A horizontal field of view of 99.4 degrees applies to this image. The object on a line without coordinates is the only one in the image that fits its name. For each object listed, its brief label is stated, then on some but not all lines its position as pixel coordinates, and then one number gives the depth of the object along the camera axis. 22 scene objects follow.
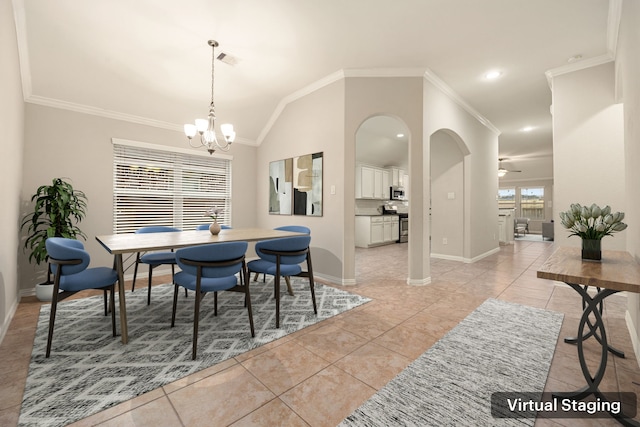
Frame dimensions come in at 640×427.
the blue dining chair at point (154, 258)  3.04
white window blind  4.04
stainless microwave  8.45
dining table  2.06
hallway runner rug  1.35
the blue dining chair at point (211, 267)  1.94
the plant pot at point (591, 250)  1.77
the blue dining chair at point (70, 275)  1.94
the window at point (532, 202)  11.13
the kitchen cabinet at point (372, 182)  7.38
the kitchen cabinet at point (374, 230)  7.14
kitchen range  8.23
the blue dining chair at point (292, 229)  3.22
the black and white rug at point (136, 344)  1.49
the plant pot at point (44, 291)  3.01
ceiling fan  9.21
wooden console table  1.28
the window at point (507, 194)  11.84
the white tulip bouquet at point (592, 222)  1.72
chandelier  2.91
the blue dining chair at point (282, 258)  2.46
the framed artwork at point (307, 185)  4.00
